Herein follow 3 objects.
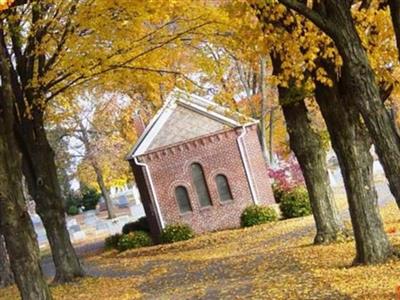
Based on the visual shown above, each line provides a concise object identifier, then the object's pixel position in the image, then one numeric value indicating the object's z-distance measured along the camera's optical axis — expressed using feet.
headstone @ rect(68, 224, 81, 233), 168.00
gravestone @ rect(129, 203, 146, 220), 178.91
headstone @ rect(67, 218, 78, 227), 186.05
